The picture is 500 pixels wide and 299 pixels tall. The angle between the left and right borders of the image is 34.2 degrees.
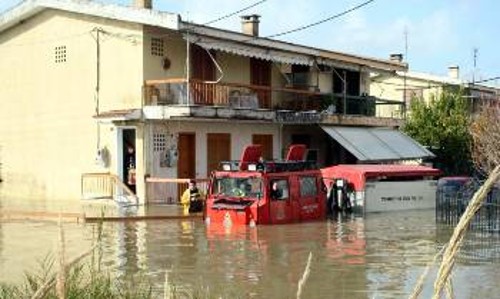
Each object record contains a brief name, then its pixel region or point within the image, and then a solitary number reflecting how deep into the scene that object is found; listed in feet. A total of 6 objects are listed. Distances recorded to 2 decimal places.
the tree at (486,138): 102.01
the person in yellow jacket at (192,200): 76.59
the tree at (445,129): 122.52
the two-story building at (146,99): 88.02
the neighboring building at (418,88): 146.01
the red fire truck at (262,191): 68.08
